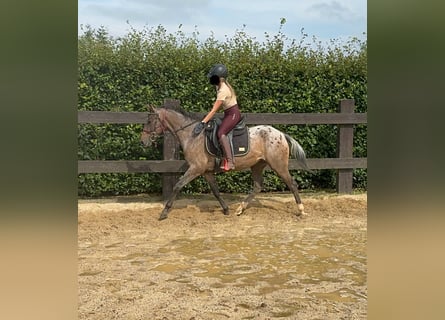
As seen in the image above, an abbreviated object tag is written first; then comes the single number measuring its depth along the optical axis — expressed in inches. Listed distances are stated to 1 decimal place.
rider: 210.5
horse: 220.7
